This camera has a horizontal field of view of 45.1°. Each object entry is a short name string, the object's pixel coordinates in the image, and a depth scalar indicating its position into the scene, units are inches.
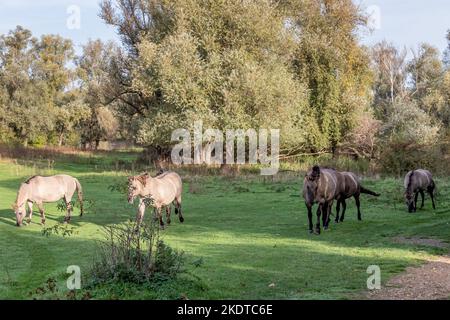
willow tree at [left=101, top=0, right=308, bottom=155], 1475.1
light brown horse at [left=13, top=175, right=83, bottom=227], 723.1
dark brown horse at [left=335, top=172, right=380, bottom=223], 730.2
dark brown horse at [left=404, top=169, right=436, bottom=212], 818.8
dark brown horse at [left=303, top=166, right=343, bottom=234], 654.5
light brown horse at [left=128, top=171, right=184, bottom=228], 645.1
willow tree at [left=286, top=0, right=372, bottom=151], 1792.6
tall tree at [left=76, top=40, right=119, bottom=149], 1877.5
